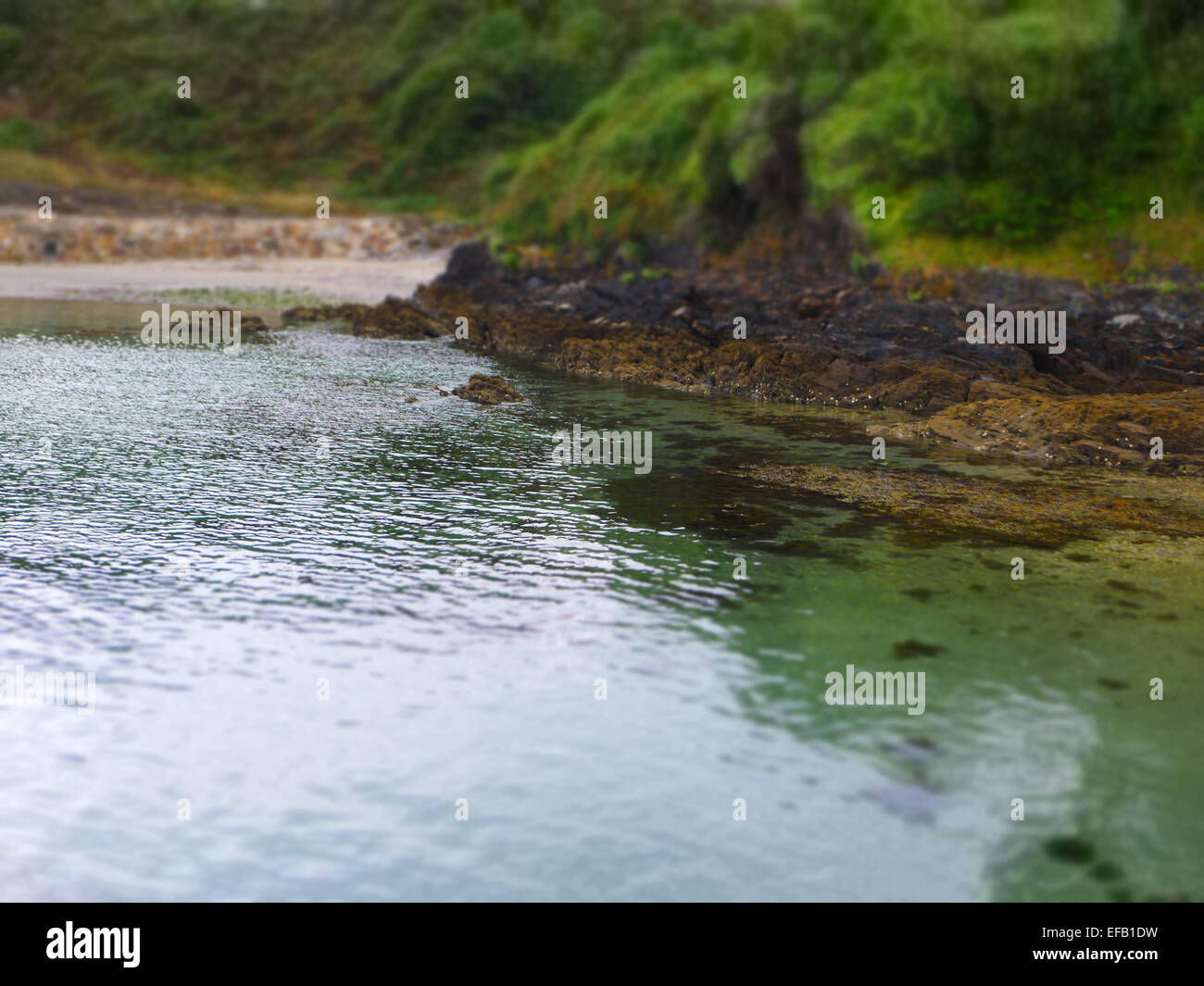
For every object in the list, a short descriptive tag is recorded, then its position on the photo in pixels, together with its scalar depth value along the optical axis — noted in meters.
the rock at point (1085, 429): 21.91
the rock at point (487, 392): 28.44
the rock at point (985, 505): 17.50
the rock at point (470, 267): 53.38
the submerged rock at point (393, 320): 42.12
